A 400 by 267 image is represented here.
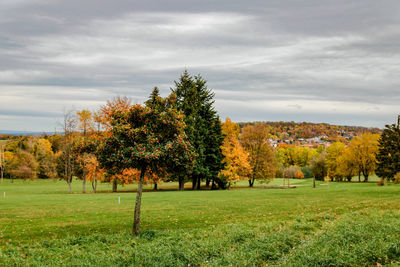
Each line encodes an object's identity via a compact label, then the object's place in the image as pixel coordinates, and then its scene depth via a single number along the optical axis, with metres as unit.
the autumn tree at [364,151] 65.50
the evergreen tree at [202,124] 49.09
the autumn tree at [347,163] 67.88
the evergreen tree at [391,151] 30.12
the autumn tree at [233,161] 52.60
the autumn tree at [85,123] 47.88
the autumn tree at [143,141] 13.75
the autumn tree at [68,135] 48.28
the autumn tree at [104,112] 45.05
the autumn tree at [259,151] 60.41
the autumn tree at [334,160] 77.00
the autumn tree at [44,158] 88.21
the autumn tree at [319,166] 74.44
